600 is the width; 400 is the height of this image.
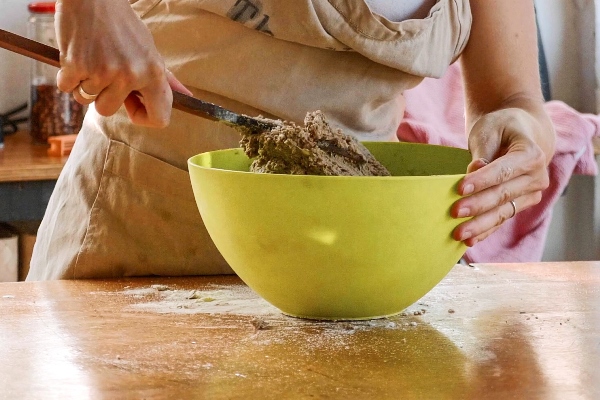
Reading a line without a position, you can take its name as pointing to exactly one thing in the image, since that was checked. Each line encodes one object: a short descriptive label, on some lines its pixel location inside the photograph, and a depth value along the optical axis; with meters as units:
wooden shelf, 3.00
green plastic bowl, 1.60
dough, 1.68
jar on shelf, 3.59
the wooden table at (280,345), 1.51
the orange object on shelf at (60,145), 3.31
